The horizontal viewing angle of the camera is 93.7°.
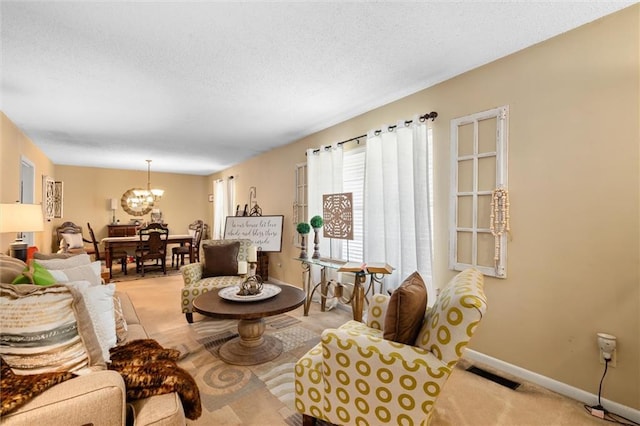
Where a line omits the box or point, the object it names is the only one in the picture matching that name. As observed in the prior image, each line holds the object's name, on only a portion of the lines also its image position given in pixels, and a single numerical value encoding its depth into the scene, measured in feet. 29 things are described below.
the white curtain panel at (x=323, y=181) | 12.53
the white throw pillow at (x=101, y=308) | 4.36
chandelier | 24.13
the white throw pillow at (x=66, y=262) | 7.10
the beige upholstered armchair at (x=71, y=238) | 19.40
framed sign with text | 16.51
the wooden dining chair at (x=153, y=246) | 18.86
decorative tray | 8.25
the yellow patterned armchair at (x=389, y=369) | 4.31
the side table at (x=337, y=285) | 9.65
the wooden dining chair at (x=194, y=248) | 21.29
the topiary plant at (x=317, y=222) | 12.39
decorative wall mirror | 25.14
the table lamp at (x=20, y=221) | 8.38
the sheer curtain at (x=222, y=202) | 22.50
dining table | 18.51
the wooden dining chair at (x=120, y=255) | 18.60
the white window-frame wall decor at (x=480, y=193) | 7.54
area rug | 6.03
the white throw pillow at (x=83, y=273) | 6.58
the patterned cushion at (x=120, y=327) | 5.97
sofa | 3.04
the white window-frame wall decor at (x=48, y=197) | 18.17
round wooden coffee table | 7.50
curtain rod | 8.98
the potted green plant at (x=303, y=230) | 12.84
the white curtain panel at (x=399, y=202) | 9.09
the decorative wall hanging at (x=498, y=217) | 7.46
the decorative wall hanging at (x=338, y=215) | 11.98
